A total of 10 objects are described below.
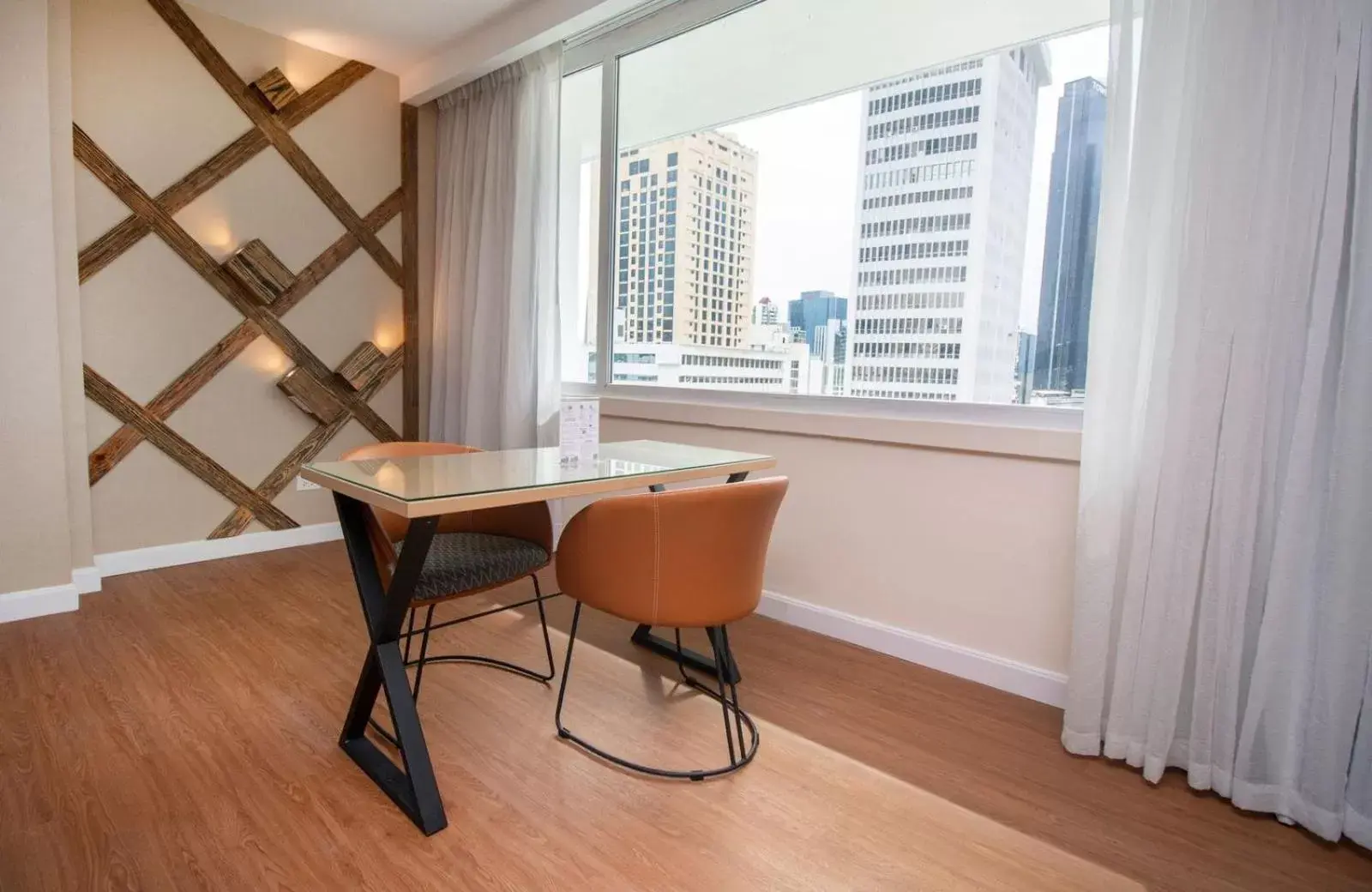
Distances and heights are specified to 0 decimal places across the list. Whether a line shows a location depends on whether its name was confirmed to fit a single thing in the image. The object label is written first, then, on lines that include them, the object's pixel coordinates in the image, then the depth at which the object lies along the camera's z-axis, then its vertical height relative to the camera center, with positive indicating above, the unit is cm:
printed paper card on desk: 216 -20
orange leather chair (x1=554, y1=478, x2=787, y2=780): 171 -45
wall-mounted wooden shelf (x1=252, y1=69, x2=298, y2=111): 354 +130
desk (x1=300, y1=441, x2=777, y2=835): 157 -32
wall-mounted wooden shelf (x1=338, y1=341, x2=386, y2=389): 400 -5
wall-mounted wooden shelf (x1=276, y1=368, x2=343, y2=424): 378 -22
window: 229 +64
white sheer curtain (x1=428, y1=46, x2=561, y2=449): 360 +52
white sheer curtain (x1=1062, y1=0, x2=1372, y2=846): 160 -7
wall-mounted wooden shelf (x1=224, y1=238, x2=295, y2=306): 354 +40
